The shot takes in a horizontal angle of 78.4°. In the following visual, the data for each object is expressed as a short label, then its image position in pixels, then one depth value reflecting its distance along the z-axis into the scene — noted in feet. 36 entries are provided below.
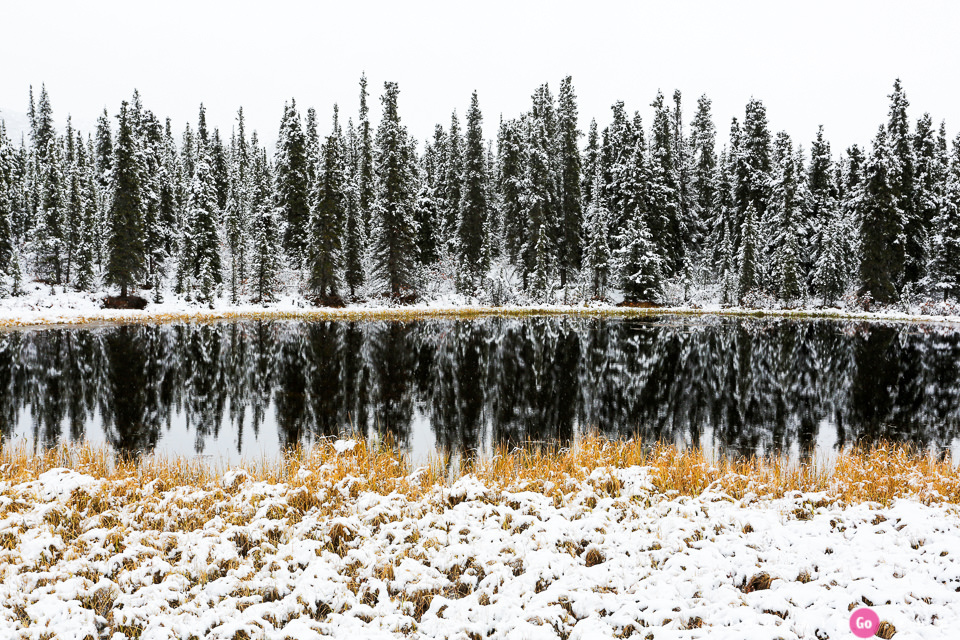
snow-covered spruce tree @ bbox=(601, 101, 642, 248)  198.80
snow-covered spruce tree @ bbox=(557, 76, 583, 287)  208.64
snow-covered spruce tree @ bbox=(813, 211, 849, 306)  185.37
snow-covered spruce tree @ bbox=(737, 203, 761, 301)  189.06
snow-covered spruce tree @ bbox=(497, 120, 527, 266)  203.31
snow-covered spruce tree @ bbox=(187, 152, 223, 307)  186.70
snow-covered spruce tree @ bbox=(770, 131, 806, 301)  188.14
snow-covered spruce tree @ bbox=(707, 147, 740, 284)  214.48
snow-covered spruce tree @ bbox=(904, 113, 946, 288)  188.14
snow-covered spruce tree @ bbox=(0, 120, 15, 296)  173.47
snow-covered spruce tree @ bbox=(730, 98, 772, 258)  212.64
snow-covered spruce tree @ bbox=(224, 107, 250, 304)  189.57
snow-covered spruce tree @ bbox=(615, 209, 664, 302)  190.80
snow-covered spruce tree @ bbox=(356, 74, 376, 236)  223.30
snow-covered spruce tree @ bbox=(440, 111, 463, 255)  233.35
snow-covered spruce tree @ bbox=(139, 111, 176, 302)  193.98
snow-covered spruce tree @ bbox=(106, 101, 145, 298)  169.07
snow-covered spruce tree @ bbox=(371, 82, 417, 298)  186.29
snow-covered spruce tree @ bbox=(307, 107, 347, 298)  179.32
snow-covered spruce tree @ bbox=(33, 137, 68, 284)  199.72
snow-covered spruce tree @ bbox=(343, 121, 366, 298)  190.29
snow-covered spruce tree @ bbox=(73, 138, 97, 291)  187.73
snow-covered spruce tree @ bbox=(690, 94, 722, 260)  232.94
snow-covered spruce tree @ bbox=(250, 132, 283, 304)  182.50
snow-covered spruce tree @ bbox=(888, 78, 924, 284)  184.34
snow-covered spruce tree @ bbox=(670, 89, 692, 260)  219.69
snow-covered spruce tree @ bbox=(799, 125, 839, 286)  199.72
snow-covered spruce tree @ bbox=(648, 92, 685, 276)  199.00
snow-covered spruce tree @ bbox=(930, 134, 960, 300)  183.32
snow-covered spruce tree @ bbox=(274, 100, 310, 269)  205.87
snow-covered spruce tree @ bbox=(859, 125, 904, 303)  177.27
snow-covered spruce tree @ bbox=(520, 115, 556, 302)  194.18
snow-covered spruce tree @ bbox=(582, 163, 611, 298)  191.52
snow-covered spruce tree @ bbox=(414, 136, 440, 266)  223.71
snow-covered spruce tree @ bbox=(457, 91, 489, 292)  201.05
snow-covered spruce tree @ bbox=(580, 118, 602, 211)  243.81
